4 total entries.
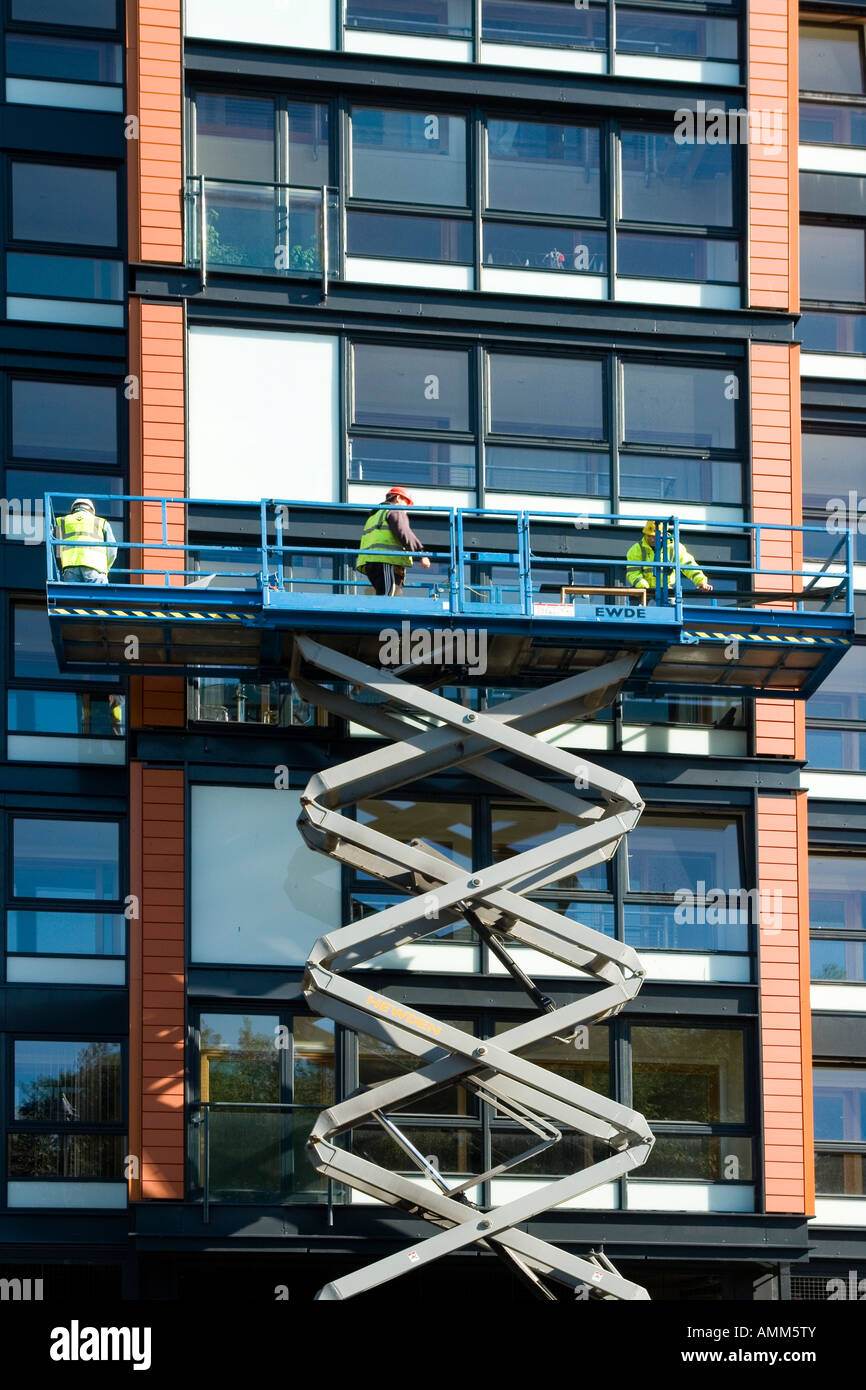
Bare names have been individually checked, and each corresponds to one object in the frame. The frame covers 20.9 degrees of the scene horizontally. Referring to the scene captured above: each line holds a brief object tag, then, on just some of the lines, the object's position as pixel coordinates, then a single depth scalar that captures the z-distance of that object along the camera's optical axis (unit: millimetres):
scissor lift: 22250
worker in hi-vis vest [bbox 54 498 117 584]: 23078
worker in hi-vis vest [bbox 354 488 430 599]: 23047
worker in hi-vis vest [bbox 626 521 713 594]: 24312
